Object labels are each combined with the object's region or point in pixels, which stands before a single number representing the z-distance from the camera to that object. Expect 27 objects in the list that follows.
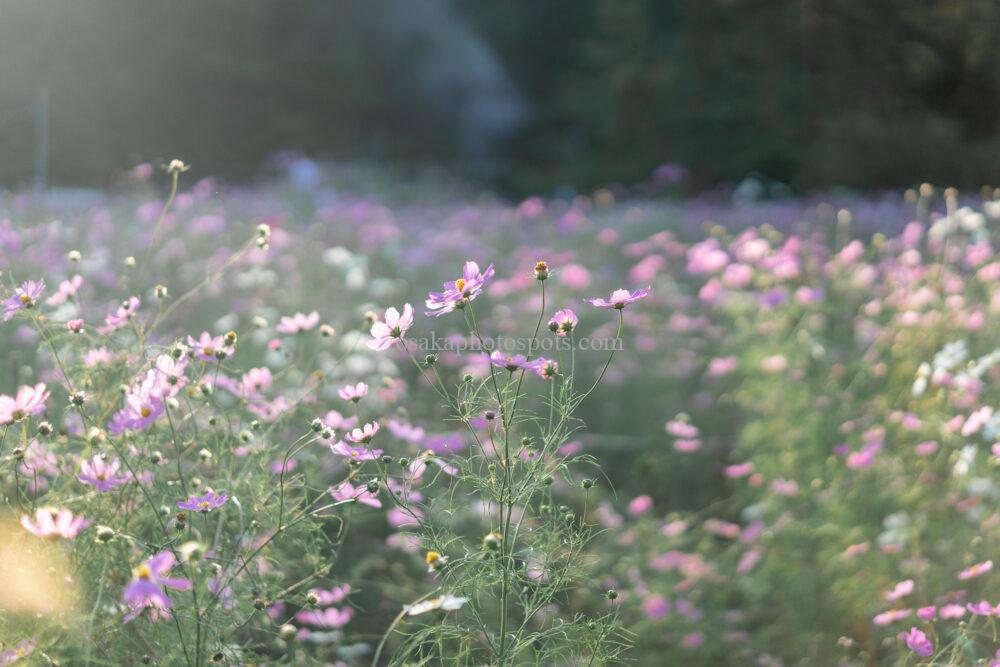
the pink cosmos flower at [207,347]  3.05
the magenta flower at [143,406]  2.92
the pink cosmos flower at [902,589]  3.25
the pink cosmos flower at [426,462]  2.89
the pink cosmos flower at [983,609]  3.02
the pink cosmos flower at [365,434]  2.91
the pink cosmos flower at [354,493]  2.93
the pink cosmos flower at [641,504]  4.13
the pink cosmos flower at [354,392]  2.98
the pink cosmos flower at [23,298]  2.96
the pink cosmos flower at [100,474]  2.90
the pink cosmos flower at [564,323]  2.90
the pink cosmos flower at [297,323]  3.28
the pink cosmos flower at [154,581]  2.62
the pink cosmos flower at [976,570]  3.08
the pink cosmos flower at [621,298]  2.91
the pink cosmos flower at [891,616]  3.24
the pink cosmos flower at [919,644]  3.03
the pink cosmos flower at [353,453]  2.90
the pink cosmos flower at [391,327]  2.93
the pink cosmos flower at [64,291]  3.18
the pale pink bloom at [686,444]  3.99
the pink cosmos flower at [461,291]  2.91
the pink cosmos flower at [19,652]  2.77
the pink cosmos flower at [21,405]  2.85
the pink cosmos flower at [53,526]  2.68
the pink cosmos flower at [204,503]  2.83
